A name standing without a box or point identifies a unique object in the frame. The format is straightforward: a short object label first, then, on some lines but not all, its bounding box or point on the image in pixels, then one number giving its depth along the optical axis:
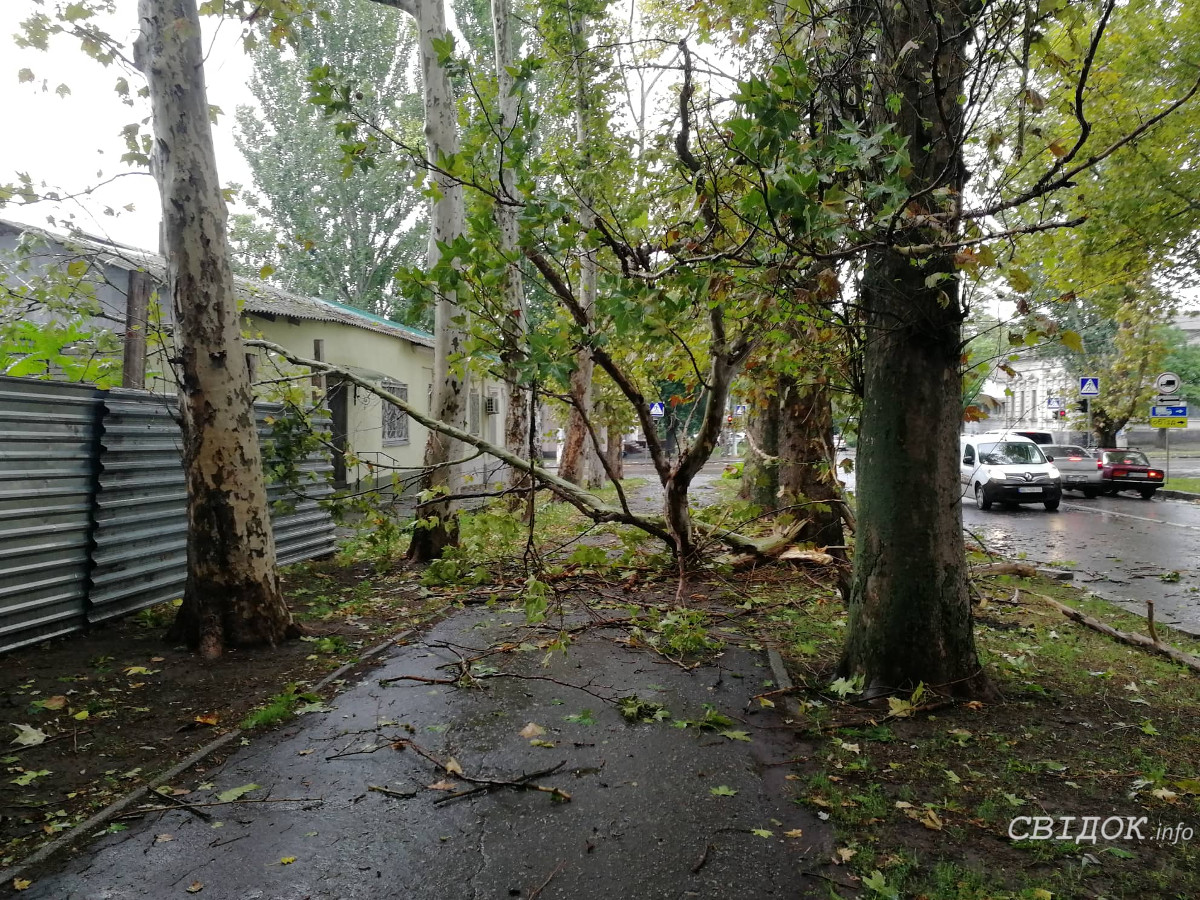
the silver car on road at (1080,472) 22.17
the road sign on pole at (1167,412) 22.97
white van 18.69
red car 21.55
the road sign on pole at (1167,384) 21.97
